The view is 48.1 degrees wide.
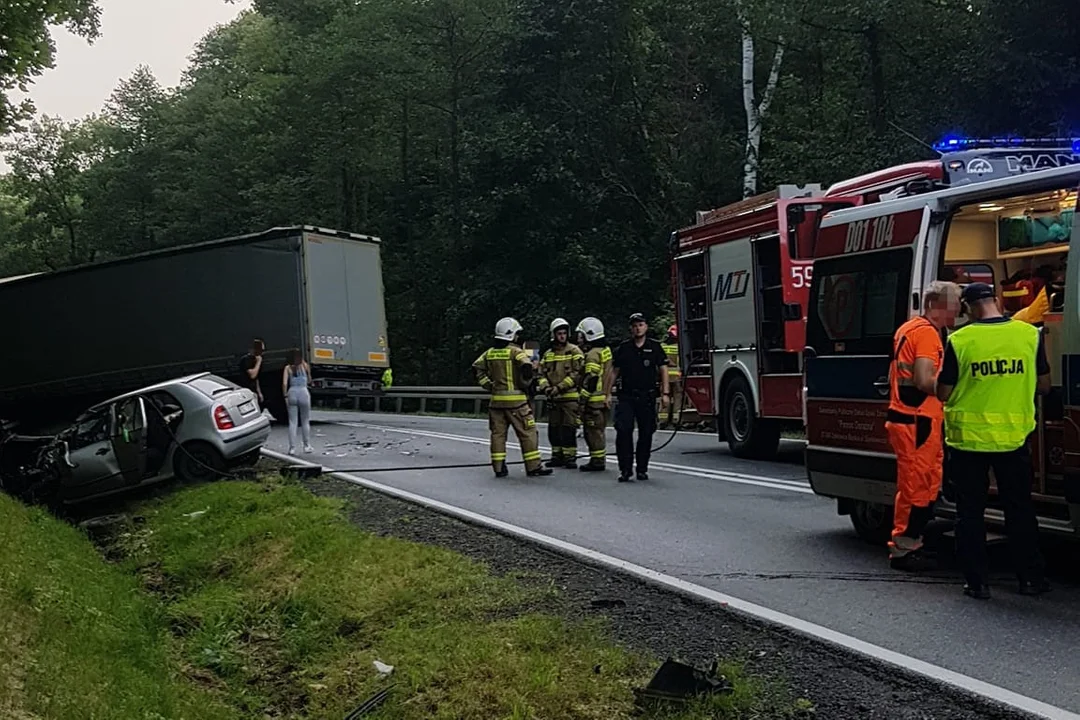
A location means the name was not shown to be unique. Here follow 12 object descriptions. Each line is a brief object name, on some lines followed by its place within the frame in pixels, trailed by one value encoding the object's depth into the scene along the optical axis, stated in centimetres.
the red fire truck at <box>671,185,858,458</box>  1332
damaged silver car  1350
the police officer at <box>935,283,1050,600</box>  637
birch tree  2583
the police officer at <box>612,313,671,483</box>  1232
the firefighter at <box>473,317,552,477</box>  1305
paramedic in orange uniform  688
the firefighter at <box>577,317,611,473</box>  1320
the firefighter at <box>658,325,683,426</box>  1675
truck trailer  2280
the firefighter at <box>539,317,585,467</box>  1360
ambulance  720
